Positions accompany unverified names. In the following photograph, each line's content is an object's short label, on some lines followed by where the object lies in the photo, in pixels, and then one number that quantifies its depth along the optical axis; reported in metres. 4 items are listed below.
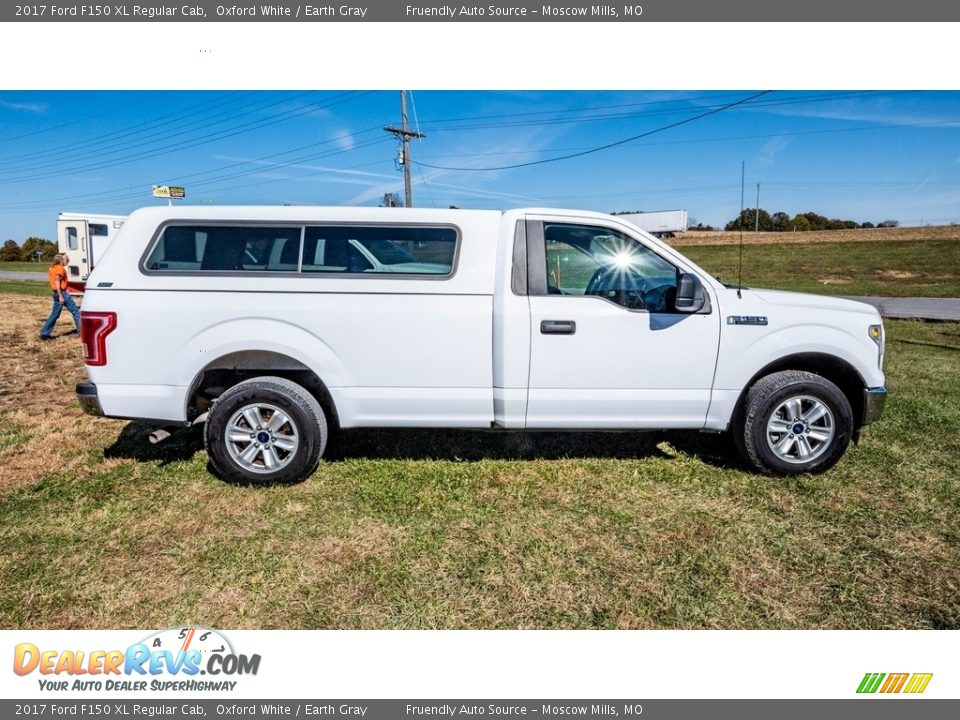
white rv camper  18.61
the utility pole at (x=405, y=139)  25.20
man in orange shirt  10.64
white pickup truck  3.97
